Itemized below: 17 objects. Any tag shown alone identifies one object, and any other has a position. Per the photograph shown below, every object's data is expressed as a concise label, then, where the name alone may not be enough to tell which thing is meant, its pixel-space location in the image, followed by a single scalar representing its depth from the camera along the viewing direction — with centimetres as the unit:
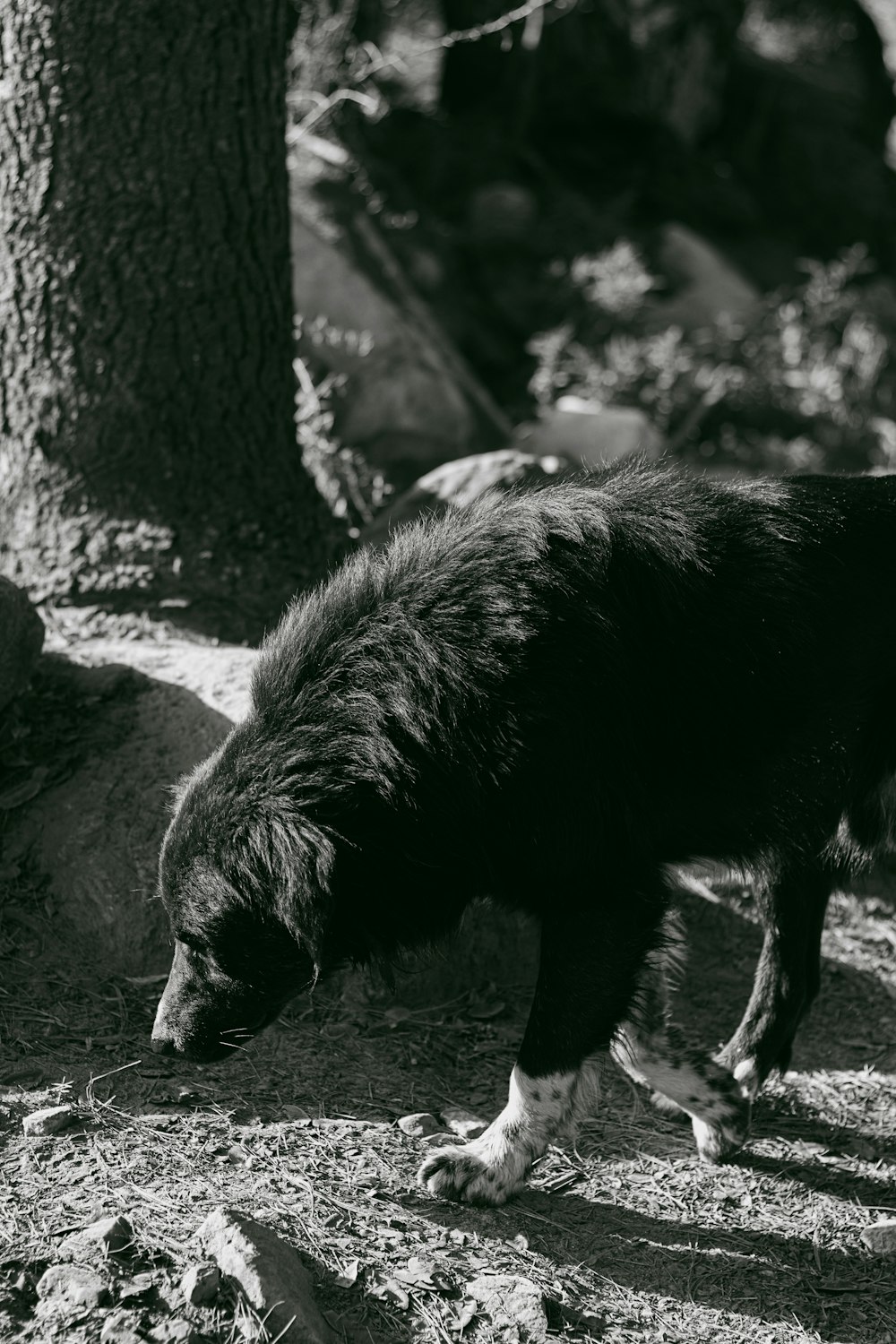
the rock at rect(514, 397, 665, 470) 818
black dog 317
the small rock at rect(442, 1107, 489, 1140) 356
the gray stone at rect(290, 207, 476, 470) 741
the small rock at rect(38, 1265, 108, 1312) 260
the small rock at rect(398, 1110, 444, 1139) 347
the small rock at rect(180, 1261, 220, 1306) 262
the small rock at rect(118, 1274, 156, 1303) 261
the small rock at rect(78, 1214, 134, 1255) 271
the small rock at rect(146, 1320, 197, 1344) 254
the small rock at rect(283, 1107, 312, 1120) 342
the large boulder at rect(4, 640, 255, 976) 397
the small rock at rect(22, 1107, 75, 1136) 312
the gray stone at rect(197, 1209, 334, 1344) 259
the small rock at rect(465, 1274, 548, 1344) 277
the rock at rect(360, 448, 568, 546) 538
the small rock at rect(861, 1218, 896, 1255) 332
